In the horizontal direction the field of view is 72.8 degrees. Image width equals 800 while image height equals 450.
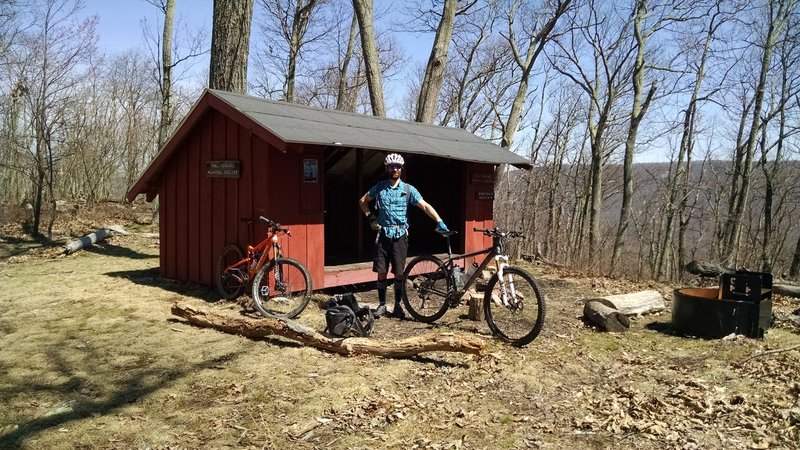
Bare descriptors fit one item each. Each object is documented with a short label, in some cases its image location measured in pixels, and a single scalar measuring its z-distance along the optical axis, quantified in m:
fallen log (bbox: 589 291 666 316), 7.08
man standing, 6.31
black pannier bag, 5.58
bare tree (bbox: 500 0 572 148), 15.80
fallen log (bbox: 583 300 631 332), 6.64
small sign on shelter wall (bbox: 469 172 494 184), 10.38
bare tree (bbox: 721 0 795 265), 18.78
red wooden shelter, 7.31
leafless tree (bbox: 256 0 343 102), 20.25
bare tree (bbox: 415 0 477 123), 13.64
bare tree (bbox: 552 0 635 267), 17.73
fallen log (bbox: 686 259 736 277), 9.89
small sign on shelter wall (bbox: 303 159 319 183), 7.61
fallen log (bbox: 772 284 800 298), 9.16
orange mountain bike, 6.79
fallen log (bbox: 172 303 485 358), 4.95
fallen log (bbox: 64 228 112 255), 11.34
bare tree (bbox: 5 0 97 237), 12.82
